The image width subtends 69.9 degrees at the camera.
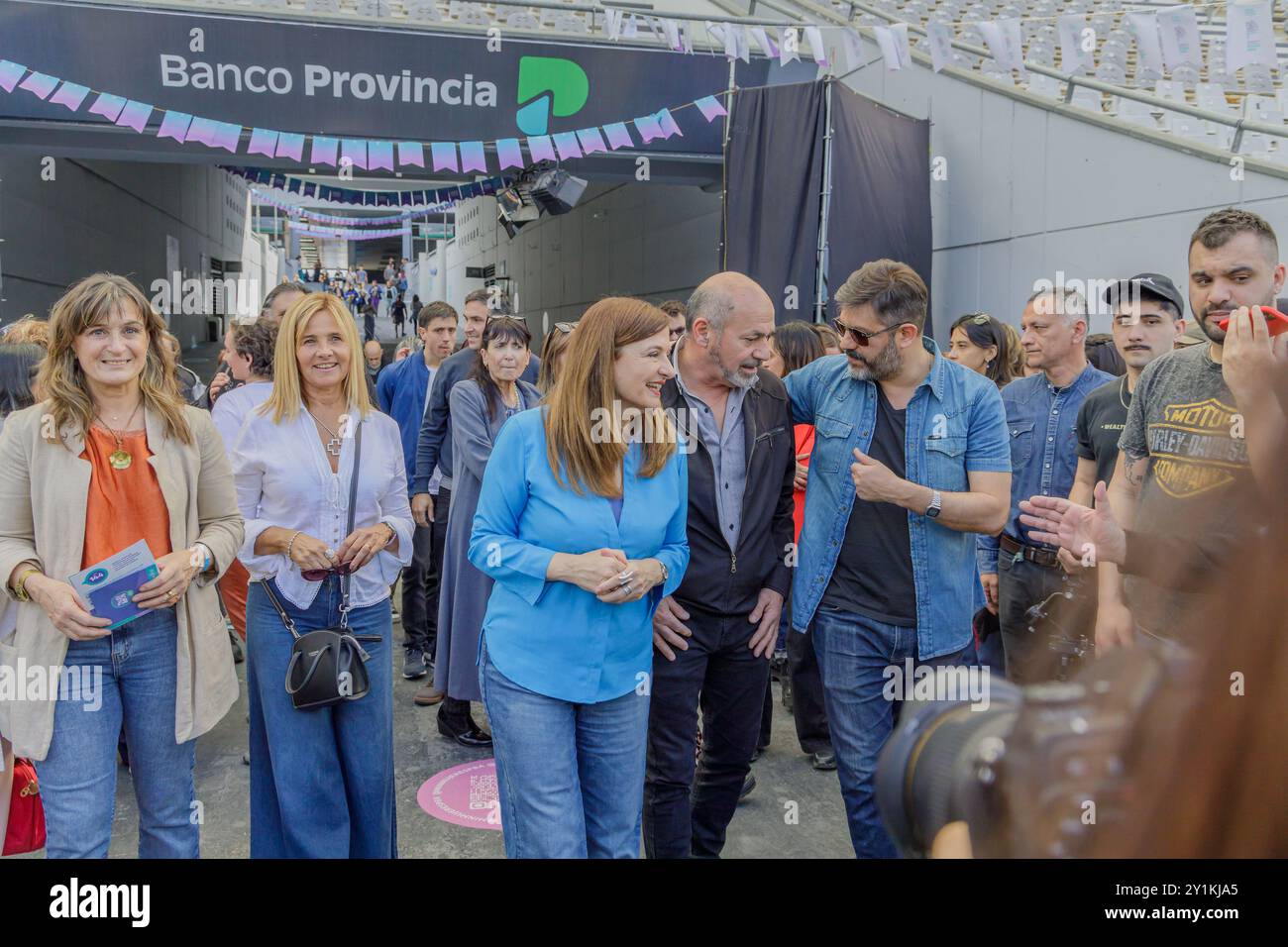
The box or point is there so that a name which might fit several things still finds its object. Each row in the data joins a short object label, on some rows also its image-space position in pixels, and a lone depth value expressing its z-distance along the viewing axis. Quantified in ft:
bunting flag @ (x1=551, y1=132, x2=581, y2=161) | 31.27
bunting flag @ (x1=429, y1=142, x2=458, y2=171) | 30.86
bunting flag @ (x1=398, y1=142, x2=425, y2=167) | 30.53
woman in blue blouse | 8.40
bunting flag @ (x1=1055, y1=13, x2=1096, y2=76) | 21.61
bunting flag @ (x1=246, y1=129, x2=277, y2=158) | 29.19
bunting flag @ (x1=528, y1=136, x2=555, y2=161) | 30.99
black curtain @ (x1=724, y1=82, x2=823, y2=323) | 28.63
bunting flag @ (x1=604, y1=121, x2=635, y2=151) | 31.35
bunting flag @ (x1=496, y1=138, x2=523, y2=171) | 30.89
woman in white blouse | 9.89
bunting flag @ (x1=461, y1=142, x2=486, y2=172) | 30.99
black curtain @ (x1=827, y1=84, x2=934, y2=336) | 29.03
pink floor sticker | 12.97
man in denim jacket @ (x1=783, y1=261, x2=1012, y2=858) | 10.09
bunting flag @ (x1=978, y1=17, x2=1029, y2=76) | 22.66
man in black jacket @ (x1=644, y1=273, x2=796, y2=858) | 10.25
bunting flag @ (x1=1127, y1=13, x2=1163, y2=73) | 20.34
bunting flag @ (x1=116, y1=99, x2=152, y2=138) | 27.76
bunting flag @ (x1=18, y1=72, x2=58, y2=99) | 27.32
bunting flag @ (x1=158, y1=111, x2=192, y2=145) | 27.99
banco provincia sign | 27.91
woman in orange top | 8.63
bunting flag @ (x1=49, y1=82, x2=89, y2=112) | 27.09
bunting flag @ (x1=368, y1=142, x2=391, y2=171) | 30.04
